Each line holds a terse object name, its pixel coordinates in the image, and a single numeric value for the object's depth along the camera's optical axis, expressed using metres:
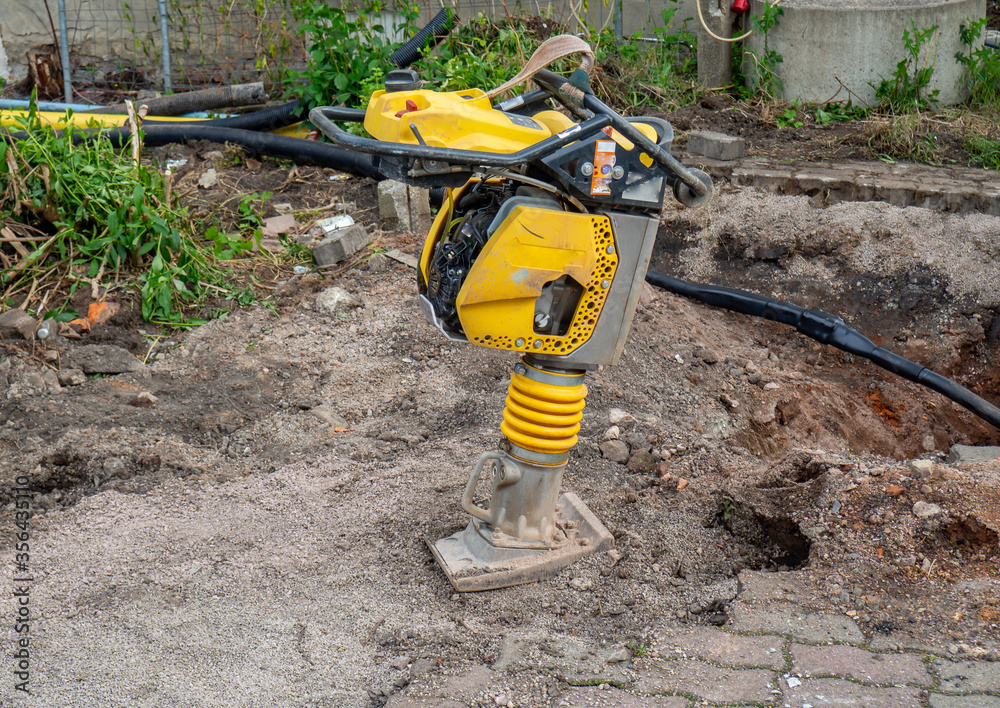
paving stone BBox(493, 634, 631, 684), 1.93
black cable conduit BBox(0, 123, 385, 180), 5.31
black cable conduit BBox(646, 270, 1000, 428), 3.21
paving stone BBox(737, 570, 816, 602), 2.15
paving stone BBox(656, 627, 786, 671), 1.94
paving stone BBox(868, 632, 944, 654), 1.93
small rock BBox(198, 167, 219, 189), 5.25
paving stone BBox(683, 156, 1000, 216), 4.32
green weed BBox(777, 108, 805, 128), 5.51
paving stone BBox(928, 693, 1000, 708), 1.76
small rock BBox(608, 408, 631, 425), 3.06
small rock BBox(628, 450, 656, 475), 2.80
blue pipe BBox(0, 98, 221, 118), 6.24
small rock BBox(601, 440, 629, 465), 2.85
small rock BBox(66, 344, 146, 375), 3.39
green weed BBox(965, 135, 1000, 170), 4.80
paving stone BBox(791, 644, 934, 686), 1.85
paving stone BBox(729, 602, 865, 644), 2.00
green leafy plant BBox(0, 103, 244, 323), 3.81
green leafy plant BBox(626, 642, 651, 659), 1.99
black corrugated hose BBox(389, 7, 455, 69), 6.03
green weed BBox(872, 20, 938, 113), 5.42
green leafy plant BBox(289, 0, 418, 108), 5.75
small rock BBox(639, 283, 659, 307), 3.88
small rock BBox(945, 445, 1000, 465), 2.93
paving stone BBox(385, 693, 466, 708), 1.85
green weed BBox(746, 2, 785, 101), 5.64
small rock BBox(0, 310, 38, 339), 3.47
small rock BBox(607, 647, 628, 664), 1.97
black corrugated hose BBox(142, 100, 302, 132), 5.93
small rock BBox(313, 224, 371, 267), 4.22
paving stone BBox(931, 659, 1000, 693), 1.81
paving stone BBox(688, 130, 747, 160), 4.98
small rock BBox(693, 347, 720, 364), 3.58
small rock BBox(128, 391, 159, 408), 3.20
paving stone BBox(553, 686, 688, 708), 1.83
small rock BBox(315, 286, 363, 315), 3.88
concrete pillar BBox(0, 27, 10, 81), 7.49
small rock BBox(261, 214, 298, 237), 4.74
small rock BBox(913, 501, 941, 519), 2.23
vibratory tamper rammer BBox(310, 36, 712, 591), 1.79
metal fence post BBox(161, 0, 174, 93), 6.85
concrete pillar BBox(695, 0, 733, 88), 5.88
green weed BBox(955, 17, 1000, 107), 5.46
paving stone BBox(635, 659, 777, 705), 1.83
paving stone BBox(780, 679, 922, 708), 1.78
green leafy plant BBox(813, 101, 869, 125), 5.54
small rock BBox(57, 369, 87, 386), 3.30
